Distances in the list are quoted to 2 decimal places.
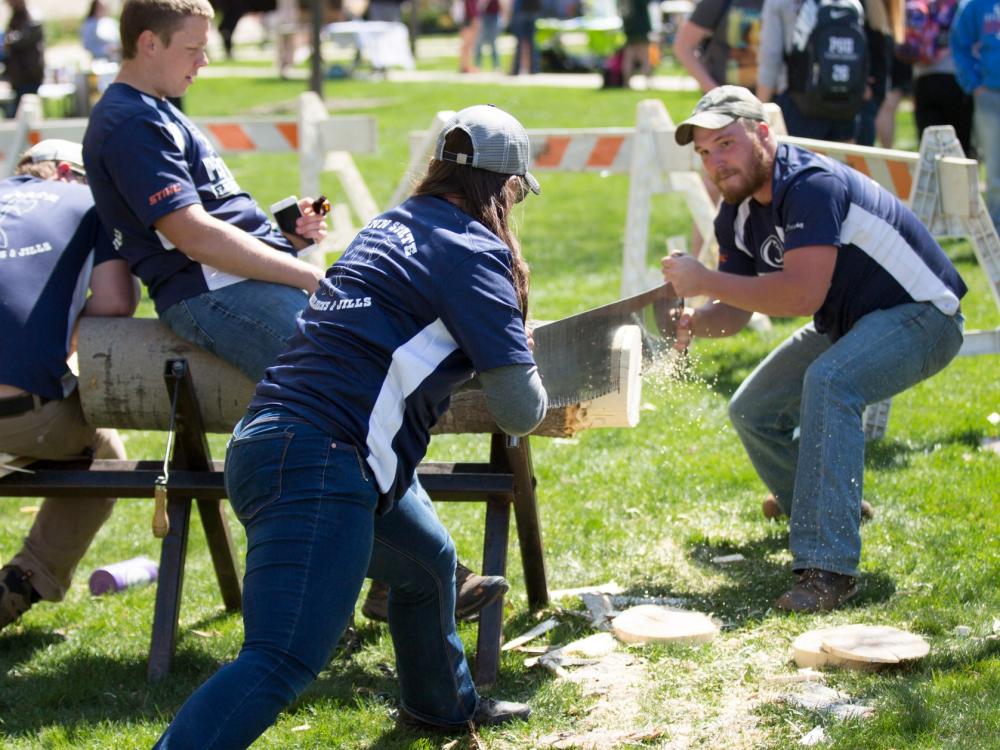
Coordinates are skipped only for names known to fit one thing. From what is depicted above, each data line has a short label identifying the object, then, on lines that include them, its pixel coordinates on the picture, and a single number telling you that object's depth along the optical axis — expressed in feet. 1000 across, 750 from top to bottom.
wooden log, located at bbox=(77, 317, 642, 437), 28.48
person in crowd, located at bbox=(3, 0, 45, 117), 114.11
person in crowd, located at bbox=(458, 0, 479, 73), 174.91
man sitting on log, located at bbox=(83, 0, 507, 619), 26.99
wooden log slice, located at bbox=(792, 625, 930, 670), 26.12
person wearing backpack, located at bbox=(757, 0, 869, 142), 47.96
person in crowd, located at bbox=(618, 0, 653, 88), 143.74
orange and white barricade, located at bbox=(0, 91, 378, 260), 52.95
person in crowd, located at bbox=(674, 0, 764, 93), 55.77
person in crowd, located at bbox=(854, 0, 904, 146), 51.93
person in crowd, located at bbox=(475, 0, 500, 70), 177.88
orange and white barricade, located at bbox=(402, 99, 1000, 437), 39.14
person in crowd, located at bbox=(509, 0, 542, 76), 165.07
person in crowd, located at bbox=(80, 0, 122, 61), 138.41
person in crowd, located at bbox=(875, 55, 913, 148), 78.89
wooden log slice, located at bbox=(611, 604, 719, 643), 28.37
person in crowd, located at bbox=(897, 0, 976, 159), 67.10
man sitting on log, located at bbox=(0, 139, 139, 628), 28.30
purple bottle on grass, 34.55
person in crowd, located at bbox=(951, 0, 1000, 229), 55.52
